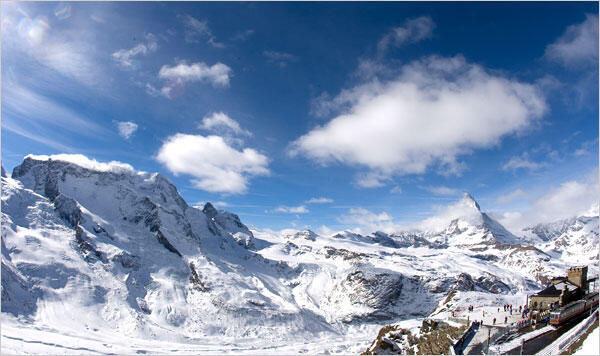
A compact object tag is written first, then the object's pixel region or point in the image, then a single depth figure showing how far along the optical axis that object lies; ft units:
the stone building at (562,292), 187.65
